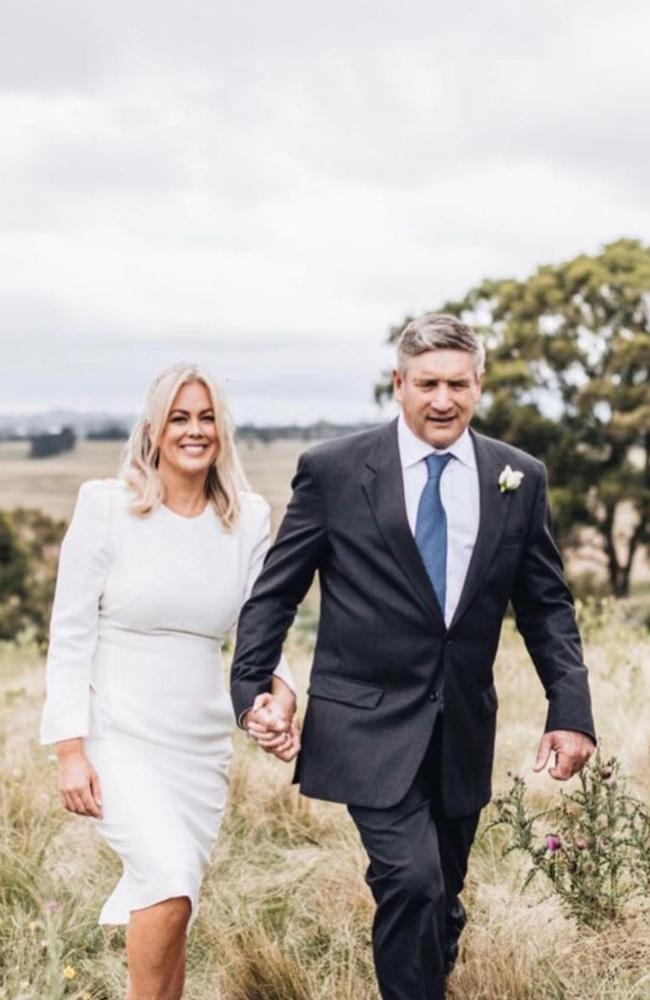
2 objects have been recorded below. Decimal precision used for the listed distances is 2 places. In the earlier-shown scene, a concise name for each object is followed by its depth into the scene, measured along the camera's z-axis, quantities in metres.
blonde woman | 3.78
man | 3.78
